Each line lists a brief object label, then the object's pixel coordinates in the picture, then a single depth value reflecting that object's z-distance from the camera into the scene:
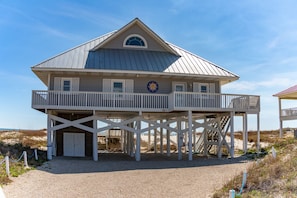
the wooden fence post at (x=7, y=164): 10.48
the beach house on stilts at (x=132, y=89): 16.41
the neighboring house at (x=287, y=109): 24.32
